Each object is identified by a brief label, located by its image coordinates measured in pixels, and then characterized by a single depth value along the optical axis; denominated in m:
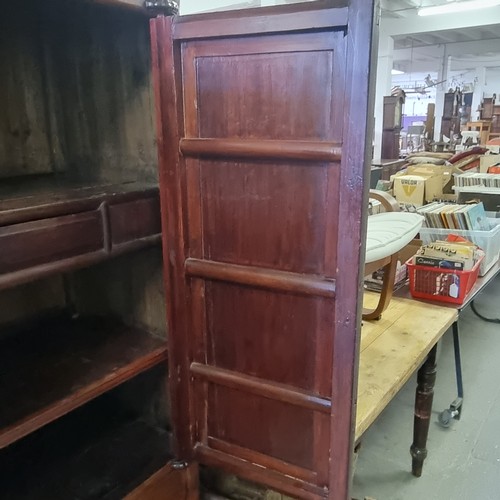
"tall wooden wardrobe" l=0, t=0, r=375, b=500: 0.94
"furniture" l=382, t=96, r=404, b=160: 5.88
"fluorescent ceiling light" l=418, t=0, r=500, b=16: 6.64
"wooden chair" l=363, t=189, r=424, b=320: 1.69
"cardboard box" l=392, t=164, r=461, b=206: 3.57
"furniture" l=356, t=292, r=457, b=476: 1.42
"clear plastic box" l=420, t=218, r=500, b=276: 2.50
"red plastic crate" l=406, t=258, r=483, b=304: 2.03
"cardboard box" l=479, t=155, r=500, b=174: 4.87
